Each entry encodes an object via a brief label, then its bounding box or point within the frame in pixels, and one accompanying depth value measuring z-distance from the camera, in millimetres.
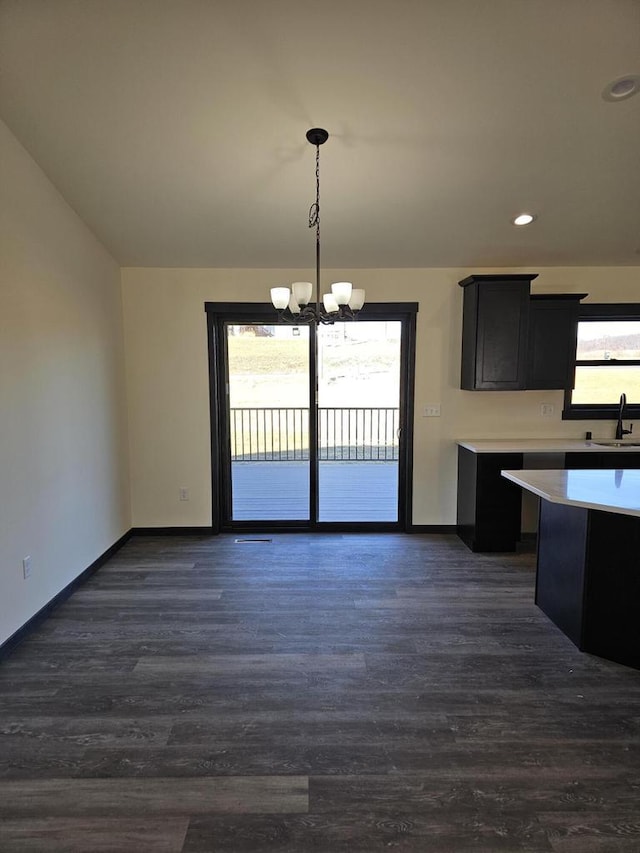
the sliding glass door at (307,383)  4195
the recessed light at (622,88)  2271
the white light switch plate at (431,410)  4215
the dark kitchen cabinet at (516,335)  3760
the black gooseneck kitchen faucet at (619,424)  4098
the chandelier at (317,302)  2484
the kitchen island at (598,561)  2309
